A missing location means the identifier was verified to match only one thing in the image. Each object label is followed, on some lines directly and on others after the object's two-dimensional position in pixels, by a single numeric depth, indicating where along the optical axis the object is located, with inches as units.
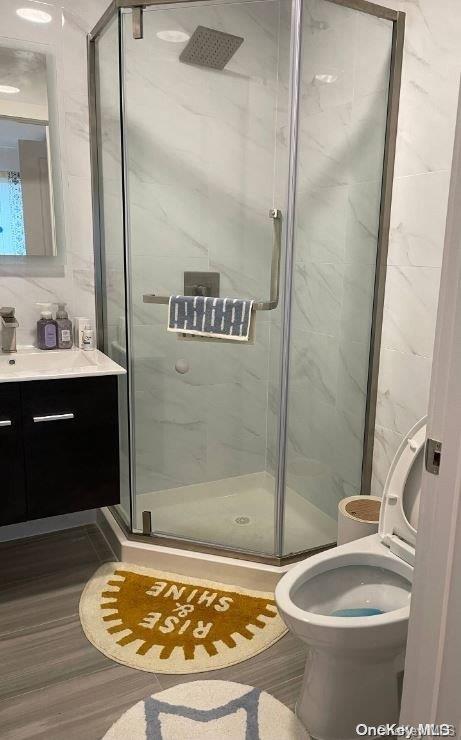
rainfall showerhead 80.9
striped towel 80.8
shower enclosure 77.4
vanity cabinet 73.5
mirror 84.4
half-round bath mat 68.7
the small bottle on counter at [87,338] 92.7
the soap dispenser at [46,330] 90.0
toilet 52.6
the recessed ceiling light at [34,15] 83.4
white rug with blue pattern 57.4
